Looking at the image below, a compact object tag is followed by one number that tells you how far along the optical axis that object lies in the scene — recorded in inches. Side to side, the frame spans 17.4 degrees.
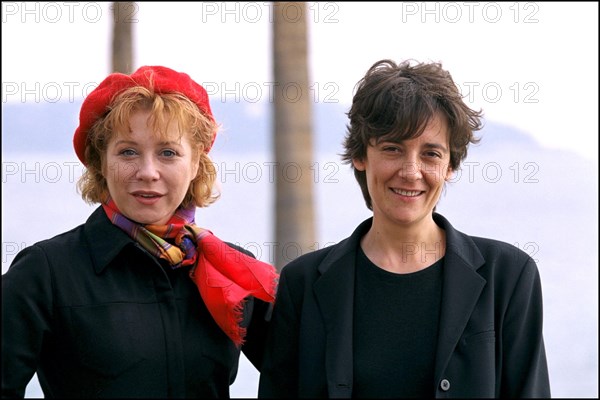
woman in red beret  224.3
